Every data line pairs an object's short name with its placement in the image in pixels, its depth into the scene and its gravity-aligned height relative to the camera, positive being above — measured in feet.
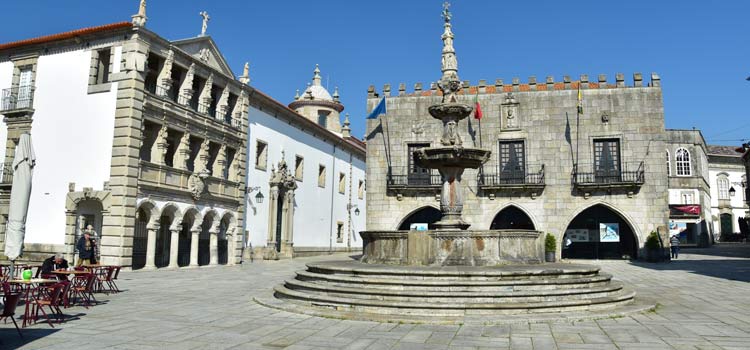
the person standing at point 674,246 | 94.26 -0.37
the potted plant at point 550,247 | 85.87 -0.74
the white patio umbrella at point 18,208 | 34.14 +1.69
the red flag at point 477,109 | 89.40 +21.80
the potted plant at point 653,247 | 85.30 -0.52
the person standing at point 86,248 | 47.80 -1.03
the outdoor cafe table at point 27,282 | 27.02 -2.35
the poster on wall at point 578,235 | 94.32 +1.32
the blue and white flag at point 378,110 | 91.58 +21.61
